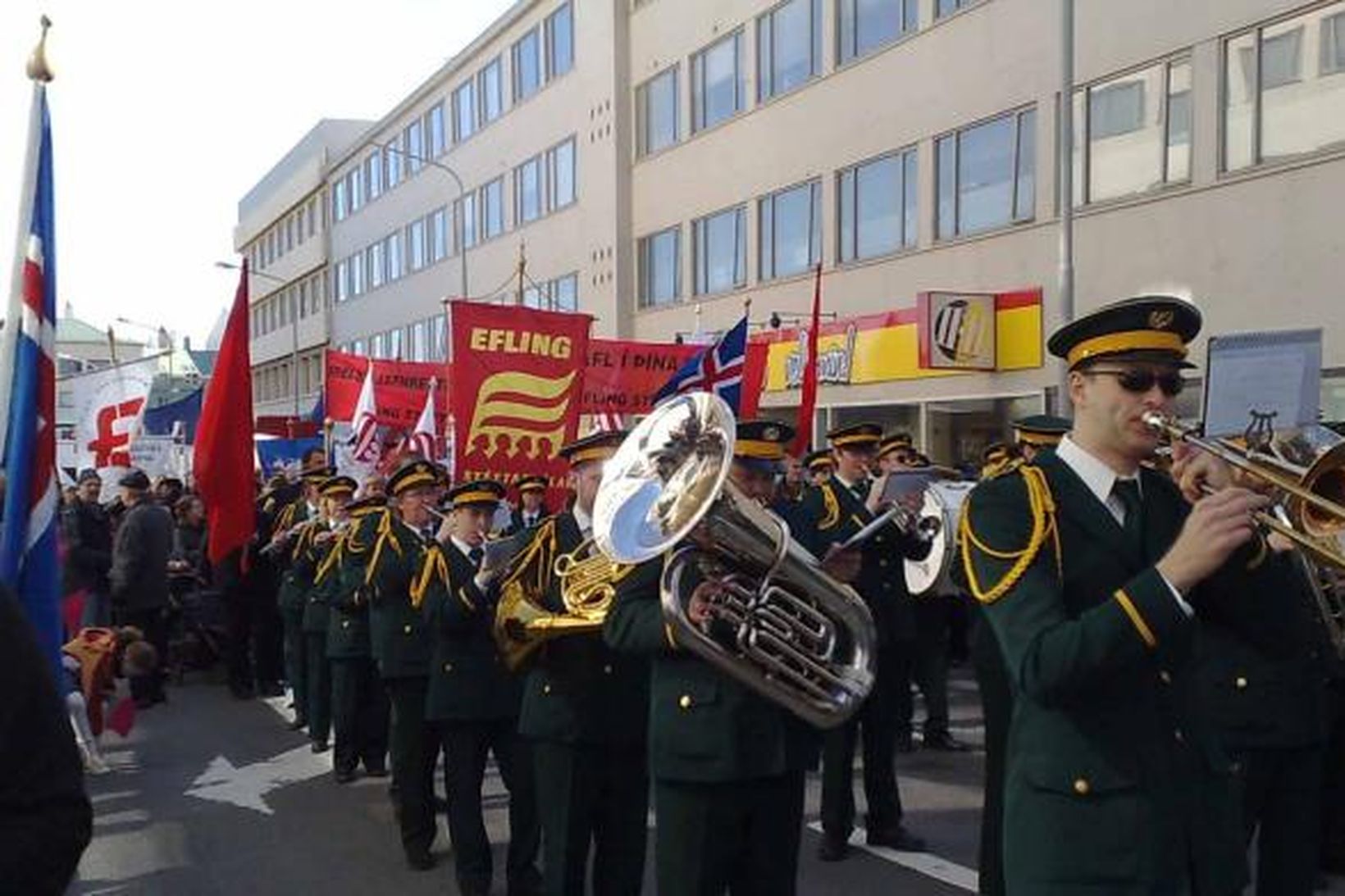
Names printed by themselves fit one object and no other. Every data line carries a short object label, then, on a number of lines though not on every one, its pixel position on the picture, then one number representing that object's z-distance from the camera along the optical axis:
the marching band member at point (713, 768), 4.29
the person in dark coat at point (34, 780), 2.10
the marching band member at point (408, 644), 6.93
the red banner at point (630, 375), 10.99
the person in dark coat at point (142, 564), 12.44
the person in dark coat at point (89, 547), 12.31
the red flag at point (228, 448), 7.24
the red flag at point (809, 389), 9.97
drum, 8.20
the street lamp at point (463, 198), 37.88
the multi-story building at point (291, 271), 65.88
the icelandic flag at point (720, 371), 9.18
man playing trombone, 2.98
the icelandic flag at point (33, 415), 4.33
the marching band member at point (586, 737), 5.31
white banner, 11.06
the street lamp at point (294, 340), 65.14
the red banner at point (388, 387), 13.23
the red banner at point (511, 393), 8.17
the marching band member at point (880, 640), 6.87
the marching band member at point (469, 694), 6.26
